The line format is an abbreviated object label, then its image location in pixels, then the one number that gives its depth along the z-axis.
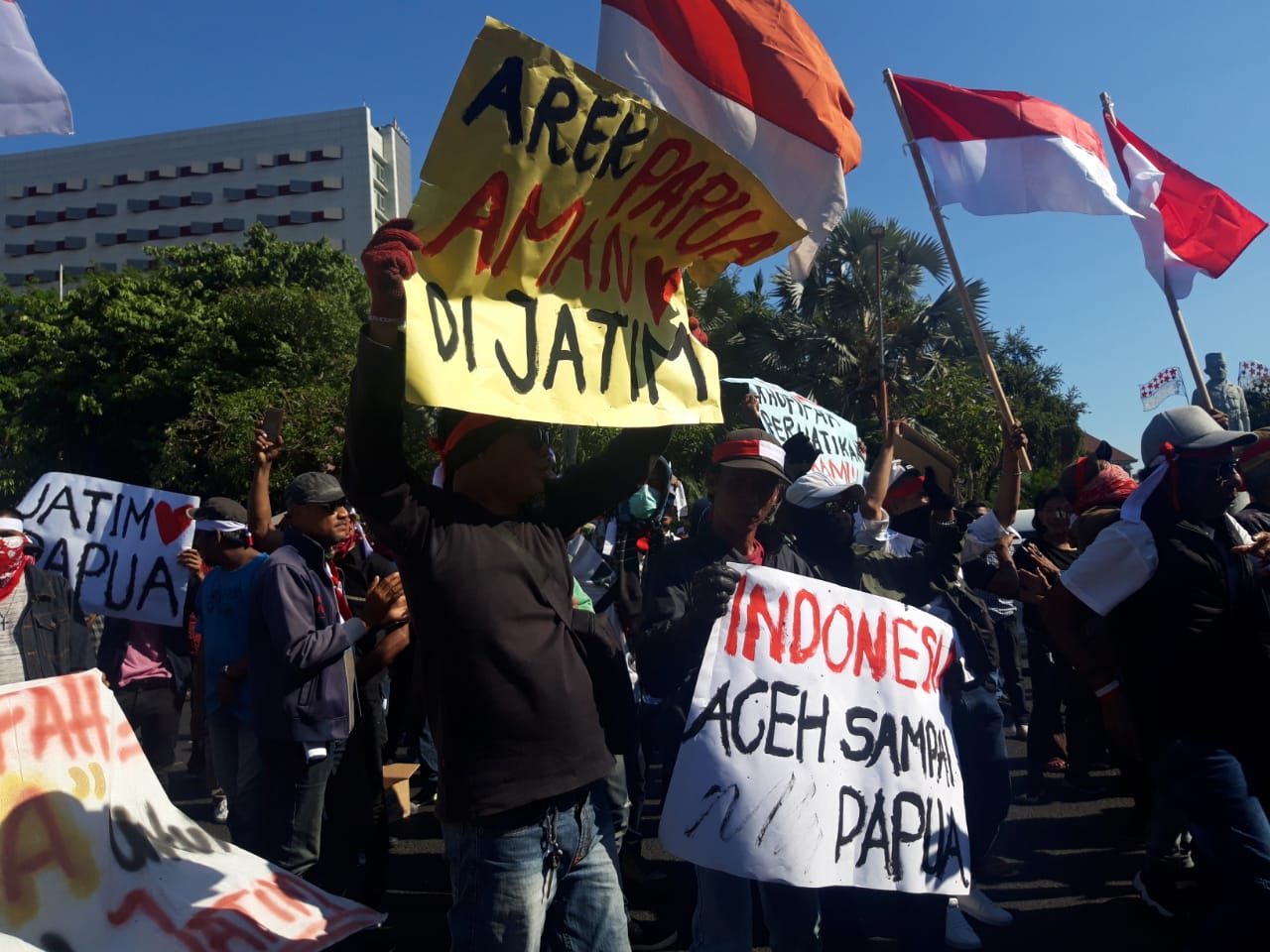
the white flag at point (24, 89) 3.11
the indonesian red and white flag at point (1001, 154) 5.14
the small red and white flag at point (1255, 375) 32.91
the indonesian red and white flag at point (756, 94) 3.66
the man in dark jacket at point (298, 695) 3.31
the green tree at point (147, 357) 25.91
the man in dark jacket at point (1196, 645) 2.75
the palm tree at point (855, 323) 21.16
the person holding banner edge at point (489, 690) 1.97
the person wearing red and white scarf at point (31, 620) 3.85
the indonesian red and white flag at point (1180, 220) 5.70
